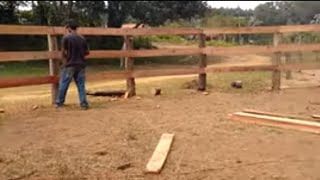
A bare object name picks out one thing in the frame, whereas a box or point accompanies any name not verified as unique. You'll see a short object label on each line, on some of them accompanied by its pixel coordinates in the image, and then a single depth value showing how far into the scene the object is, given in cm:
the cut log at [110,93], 1151
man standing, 947
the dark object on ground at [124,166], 560
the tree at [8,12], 2458
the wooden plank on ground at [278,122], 734
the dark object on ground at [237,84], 1271
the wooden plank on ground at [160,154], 550
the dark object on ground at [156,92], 1141
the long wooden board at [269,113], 829
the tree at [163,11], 2783
